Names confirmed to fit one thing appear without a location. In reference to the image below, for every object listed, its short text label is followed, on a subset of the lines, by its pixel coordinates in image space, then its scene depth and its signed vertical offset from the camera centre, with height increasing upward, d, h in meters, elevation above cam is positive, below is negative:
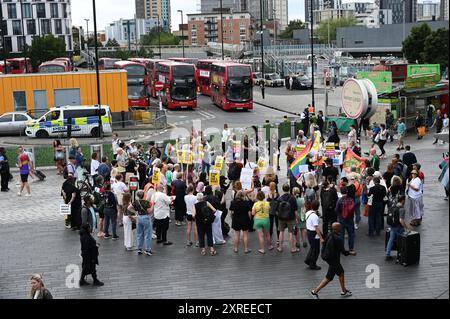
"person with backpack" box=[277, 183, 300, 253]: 14.66 -3.61
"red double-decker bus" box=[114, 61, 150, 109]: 45.97 -2.83
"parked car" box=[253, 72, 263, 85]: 68.25 -3.97
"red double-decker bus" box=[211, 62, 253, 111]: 45.62 -3.14
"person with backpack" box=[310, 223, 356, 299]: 11.95 -3.65
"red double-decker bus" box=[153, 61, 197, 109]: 47.03 -3.08
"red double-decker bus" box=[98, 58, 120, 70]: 56.60 -1.84
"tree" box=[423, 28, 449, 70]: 62.06 -1.55
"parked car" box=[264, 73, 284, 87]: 66.75 -4.11
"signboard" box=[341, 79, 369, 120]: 23.89 -2.19
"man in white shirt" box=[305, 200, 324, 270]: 13.63 -3.87
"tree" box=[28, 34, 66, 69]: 79.88 -0.81
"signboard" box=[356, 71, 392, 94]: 35.12 -2.40
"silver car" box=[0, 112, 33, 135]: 36.88 -3.99
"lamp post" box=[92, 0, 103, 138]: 34.08 -3.40
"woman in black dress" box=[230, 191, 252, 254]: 14.66 -3.59
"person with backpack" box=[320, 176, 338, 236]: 15.16 -3.57
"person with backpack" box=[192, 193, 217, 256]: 14.70 -3.70
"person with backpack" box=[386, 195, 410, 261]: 13.81 -3.62
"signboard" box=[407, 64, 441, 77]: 41.35 -2.22
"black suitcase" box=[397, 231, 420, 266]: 13.65 -4.08
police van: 35.62 -3.94
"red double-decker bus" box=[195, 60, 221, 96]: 53.66 -2.94
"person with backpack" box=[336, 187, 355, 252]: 14.69 -3.65
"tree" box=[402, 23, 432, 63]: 68.19 -1.15
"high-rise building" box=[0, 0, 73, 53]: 105.50 +3.26
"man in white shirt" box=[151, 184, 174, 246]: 15.14 -3.67
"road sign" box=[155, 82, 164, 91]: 50.32 -3.28
